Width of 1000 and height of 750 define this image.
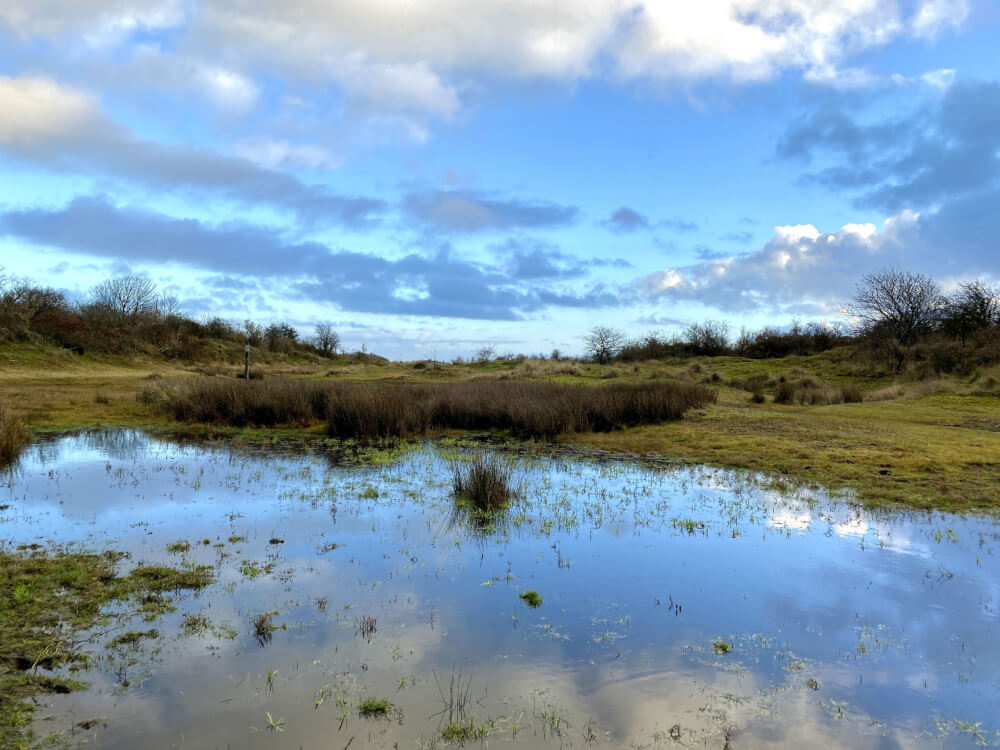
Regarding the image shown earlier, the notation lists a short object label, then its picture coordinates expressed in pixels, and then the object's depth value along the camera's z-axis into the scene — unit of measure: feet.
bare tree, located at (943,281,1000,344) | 132.67
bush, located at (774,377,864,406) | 86.69
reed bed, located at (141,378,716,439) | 56.13
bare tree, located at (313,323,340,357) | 210.38
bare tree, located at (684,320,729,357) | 172.45
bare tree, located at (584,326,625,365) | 182.19
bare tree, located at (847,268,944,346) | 140.97
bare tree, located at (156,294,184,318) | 188.05
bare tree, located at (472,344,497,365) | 167.10
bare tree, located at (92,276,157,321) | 187.42
